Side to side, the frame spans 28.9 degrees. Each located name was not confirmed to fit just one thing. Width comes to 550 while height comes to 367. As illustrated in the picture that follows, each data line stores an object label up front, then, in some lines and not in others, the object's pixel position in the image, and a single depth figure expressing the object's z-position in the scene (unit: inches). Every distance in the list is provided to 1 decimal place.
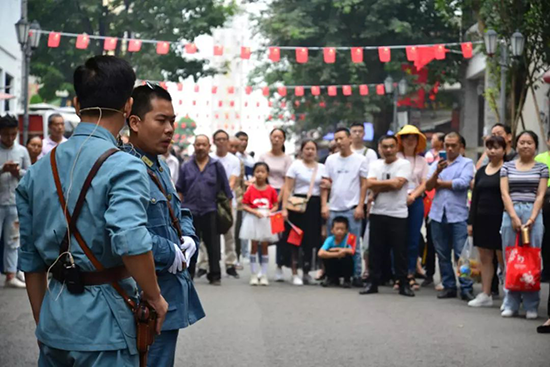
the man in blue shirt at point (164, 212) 174.4
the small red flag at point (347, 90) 1518.2
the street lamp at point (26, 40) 942.6
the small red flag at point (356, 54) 1087.4
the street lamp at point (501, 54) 842.8
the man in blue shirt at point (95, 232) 142.5
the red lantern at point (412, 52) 1027.9
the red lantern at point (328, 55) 1113.4
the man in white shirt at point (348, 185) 513.3
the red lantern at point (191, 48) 1175.3
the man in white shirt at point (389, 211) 475.5
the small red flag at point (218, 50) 1110.4
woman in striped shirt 408.2
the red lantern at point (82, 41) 1051.9
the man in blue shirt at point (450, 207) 471.2
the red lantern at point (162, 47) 1091.8
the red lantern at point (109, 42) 1045.8
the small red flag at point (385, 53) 1075.9
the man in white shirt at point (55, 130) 505.4
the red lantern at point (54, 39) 1027.3
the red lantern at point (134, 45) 1101.1
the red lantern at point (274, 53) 1062.4
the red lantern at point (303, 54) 1127.1
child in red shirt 523.8
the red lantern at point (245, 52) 1077.3
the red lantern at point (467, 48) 973.2
